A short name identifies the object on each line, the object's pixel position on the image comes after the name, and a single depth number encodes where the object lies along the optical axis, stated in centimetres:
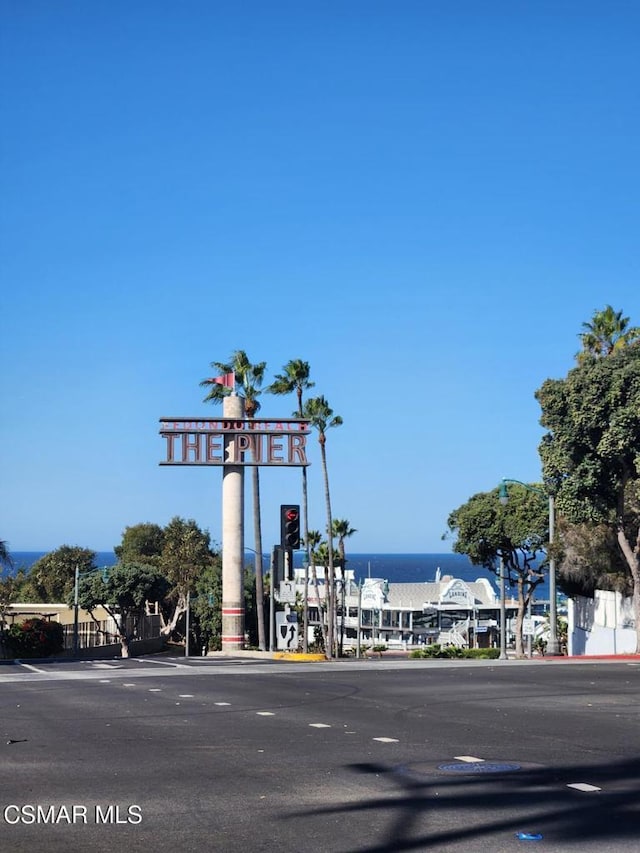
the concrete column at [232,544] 5434
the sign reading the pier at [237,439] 5309
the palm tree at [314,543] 8790
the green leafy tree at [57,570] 12056
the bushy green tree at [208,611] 8544
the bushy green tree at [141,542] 12744
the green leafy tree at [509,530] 6378
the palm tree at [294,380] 6906
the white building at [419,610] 11250
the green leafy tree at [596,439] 4019
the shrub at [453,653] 5319
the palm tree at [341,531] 8594
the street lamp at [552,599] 4094
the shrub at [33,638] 6656
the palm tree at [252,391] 6662
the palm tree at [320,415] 7112
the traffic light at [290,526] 4196
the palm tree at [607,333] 5066
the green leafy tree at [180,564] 9575
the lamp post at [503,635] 4330
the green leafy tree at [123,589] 8019
